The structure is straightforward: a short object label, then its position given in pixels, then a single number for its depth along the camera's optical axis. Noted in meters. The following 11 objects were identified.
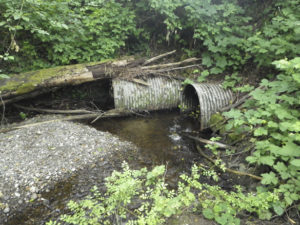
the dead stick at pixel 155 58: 7.24
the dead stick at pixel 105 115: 5.99
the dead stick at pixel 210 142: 4.59
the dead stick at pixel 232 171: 3.54
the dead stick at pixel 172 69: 6.97
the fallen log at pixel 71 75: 5.29
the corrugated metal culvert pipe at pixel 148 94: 6.35
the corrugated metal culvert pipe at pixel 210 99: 5.44
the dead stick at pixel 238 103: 5.39
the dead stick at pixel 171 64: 7.08
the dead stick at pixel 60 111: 6.06
